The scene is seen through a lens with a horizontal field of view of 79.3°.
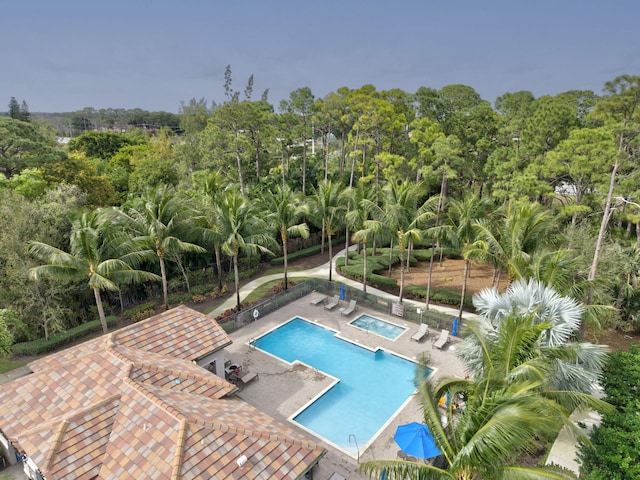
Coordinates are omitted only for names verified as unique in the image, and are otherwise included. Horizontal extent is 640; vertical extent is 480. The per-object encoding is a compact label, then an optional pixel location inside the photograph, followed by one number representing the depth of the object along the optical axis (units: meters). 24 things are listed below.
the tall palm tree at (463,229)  22.41
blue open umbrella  12.16
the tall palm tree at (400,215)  23.64
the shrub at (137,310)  24.52
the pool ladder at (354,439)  14.98
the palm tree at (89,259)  18.67
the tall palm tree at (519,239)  17.82
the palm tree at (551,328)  11.72
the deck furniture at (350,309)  25.49
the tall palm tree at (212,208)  24.59
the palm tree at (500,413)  7.79
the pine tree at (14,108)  72.06
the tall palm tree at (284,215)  26.91
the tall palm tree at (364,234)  24.71
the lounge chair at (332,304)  26.33
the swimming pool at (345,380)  16.53
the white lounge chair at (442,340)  21.65
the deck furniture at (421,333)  22.55
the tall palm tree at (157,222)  21.91
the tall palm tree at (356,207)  27.00
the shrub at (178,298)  26.43
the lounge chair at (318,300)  26.91
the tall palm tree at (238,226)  23.84
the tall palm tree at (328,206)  31.47
